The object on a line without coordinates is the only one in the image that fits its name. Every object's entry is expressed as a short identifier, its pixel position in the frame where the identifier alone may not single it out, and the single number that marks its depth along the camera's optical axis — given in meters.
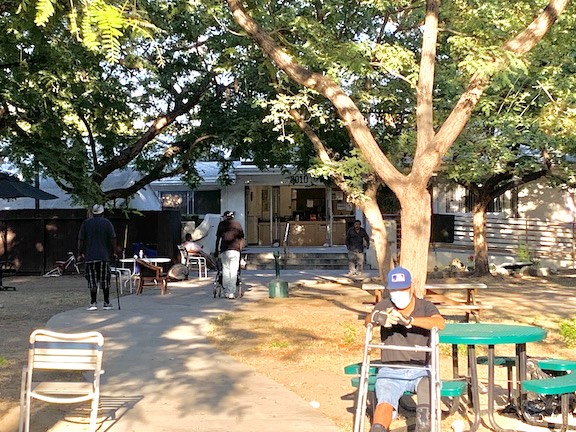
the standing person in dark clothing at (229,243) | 16.30
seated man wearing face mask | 5.73
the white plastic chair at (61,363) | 5.91
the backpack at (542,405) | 6.68
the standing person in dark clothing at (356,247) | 22.53
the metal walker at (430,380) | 5.52
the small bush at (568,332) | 10.57
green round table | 6.27
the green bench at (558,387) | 5.90
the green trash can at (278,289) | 16.92
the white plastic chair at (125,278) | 17.67
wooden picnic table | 10.84
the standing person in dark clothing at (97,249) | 13.38
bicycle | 24.14
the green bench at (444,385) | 5.91
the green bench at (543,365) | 6.82
